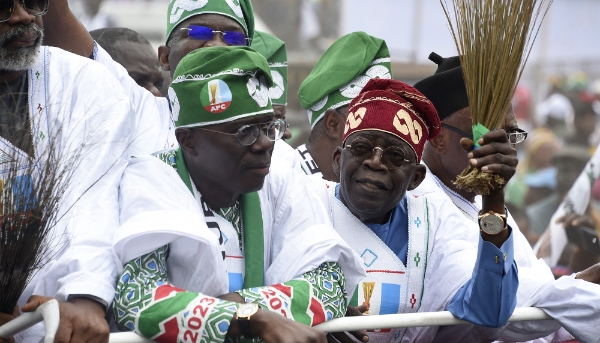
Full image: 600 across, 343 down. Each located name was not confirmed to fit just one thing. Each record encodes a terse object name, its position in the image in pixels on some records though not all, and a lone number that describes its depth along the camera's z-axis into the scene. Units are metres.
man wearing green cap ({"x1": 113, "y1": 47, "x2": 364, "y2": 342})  6.50
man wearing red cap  7.90
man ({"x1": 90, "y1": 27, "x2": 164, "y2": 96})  11.13
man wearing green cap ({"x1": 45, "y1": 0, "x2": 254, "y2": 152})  9.55
